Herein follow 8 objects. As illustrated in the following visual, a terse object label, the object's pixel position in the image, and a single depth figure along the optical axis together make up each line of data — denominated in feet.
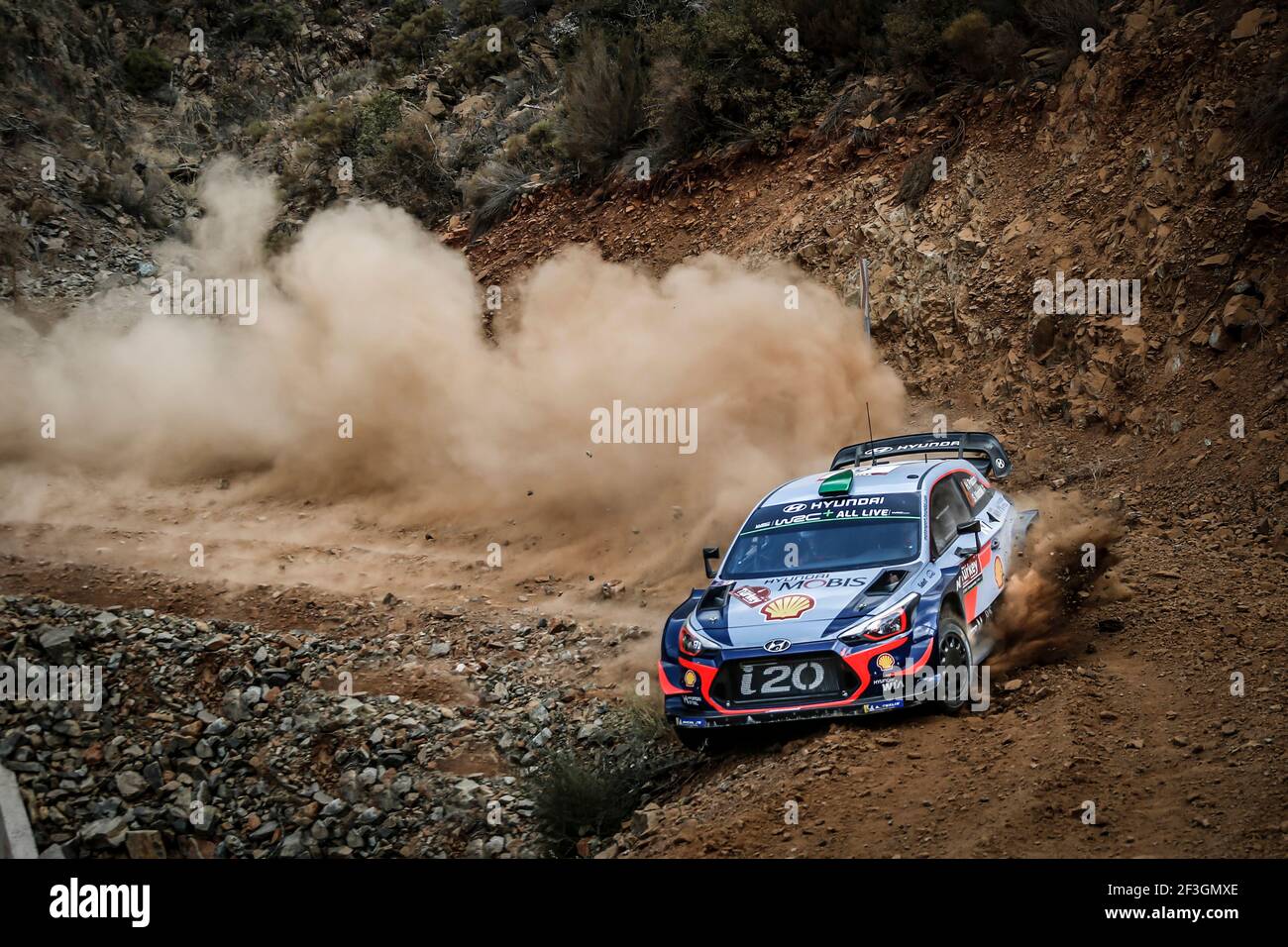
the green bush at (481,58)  95.35
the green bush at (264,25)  116.26
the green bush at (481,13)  102.68
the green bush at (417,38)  107.04
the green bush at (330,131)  95.76
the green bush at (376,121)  92.07
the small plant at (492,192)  77.25
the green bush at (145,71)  110.63
